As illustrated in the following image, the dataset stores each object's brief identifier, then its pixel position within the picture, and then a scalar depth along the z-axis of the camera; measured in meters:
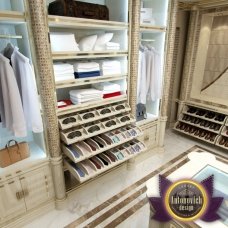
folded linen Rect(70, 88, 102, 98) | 2.05
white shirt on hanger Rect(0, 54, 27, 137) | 1.57
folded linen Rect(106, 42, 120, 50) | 2.14
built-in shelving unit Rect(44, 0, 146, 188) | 1.93
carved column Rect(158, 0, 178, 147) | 2.55
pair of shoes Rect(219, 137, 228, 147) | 3.25
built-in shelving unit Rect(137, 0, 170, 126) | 2.47
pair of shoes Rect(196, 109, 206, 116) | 3.59
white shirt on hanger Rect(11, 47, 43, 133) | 1.65
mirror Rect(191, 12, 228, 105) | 3.23
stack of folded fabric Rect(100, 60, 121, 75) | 2.19
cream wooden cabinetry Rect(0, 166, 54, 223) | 1.82
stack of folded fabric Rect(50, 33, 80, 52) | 1.79
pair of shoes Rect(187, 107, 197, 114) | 3.73
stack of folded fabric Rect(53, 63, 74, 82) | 1.84
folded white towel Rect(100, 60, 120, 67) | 2.19
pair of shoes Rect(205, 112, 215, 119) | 3.46
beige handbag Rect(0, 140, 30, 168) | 1.84
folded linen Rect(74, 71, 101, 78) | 2.00
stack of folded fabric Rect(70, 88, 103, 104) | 2.06
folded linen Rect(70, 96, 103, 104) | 2.07
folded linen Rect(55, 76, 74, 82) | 1.86
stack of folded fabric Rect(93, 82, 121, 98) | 2.30
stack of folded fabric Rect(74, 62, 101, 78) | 1.99
